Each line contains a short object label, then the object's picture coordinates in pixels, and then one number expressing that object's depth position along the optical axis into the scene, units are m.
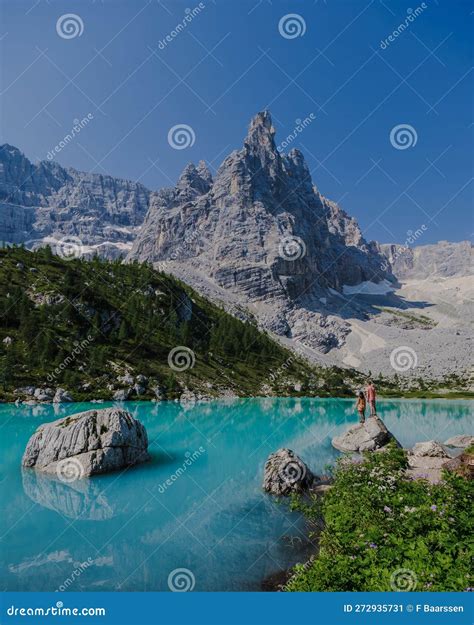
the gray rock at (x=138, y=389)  83.03
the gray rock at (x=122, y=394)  76.81
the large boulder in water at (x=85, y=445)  24.09
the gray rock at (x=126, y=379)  85.41
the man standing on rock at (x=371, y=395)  28.11
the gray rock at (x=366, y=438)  27.81
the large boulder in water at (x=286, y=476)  19.86
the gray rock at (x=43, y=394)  68.00
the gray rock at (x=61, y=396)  67.66
